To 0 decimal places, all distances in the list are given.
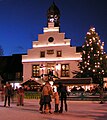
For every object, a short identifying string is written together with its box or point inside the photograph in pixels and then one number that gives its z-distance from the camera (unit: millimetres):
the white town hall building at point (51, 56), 28922
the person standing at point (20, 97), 13477
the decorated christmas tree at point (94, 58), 24699
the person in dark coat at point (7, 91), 12756
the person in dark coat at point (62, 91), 10052
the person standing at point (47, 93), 9264
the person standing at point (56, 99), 9695
